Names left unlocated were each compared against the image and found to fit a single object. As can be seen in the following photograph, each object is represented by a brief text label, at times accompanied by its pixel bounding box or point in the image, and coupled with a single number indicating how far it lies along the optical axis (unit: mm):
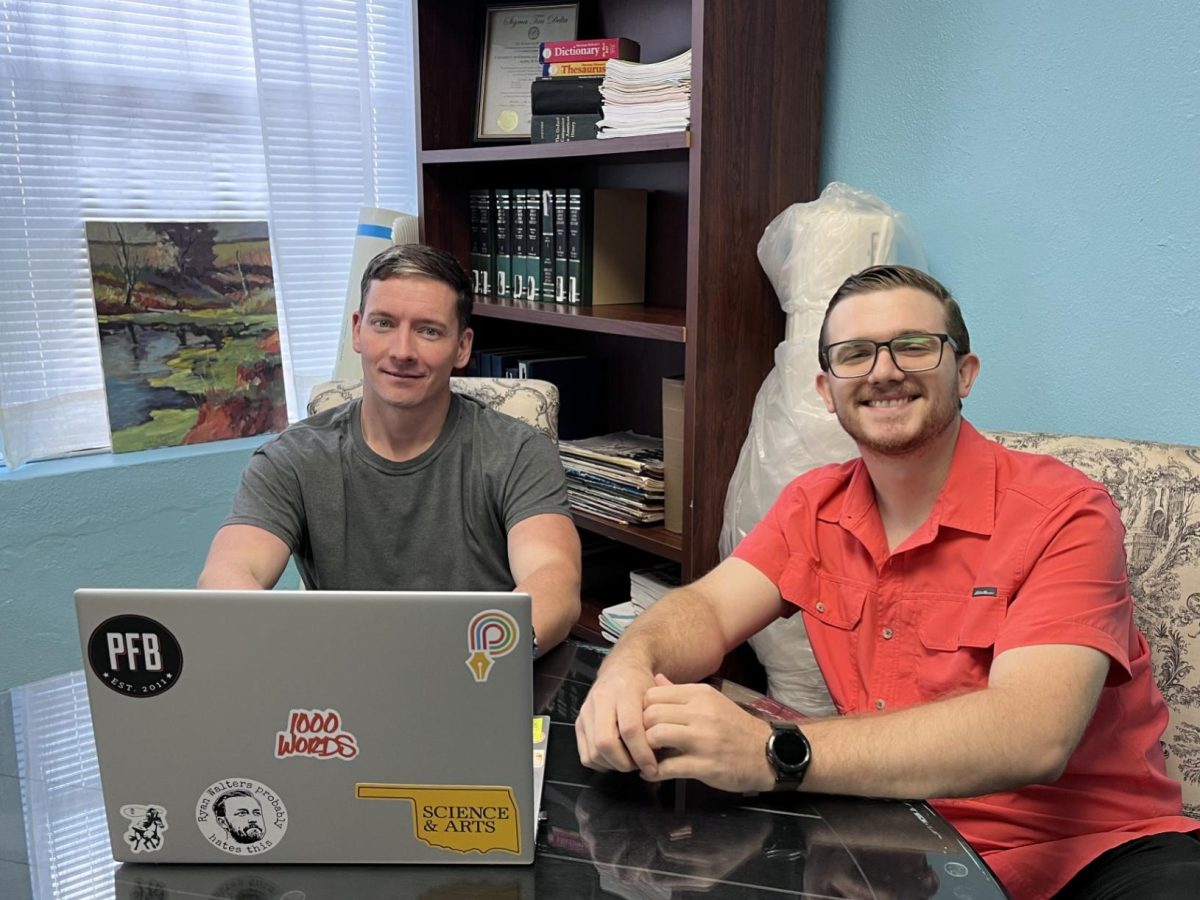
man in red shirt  1044
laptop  806
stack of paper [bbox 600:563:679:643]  2375
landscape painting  2600
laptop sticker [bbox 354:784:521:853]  859
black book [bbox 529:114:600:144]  2338
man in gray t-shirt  1748
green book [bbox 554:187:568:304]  2494
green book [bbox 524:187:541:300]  2584
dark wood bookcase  2002
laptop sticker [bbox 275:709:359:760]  832
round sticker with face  862
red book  2318
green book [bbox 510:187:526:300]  2633
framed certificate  2680
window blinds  2438
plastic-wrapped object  1943
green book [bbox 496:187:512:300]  2686
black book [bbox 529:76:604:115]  2316
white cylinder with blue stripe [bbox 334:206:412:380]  2725
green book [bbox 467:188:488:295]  2779
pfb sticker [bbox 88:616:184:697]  810
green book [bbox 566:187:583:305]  2463
